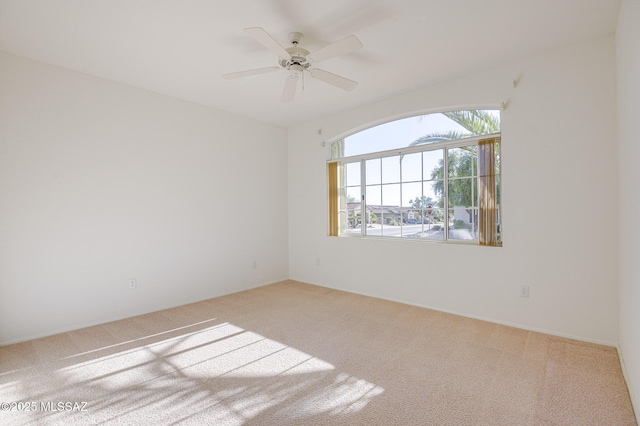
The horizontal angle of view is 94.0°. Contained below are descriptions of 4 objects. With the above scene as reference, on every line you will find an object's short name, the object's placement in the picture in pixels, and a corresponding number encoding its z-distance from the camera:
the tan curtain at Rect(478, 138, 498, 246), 3.32
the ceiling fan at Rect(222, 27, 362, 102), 2.19
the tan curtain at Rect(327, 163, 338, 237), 4.86
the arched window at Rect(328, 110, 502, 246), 3.40
